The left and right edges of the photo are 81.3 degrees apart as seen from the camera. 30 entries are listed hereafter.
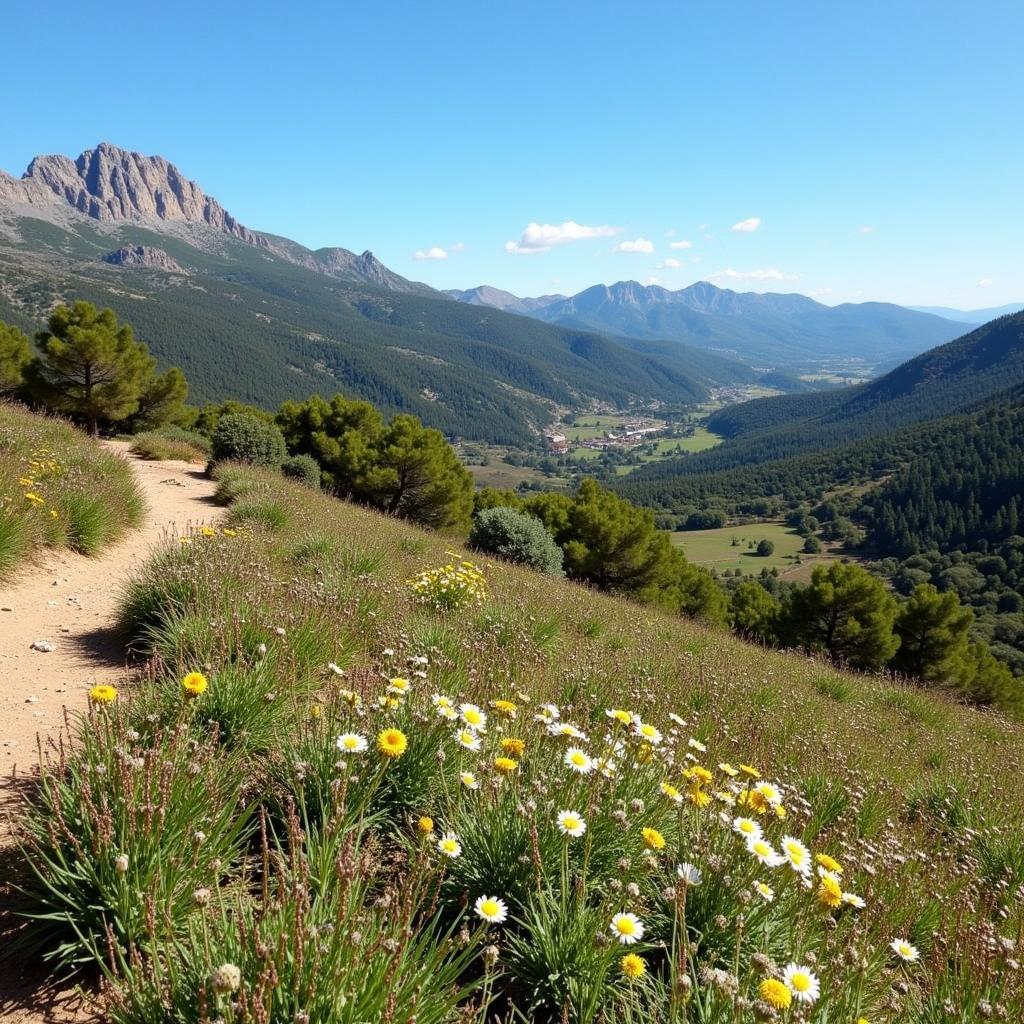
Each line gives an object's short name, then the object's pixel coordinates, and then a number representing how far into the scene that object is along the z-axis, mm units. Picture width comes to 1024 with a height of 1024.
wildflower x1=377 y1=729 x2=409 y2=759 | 2425
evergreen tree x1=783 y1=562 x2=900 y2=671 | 24328
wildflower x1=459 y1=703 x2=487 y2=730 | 2864
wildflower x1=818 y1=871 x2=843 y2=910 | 2189
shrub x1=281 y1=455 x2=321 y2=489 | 21500
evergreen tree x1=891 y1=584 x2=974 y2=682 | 24719
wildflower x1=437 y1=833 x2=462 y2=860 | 2152
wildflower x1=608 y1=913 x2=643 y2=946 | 1876
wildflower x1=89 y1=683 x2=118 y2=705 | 2455
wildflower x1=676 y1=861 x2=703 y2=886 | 1929
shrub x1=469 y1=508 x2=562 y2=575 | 18469
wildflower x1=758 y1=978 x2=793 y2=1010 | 1531
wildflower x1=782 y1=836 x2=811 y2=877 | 2299
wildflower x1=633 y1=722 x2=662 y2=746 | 2861
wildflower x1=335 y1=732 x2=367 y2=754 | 2445
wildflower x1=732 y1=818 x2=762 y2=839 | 2424
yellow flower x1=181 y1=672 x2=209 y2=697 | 2617
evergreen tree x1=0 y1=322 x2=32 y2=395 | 27828
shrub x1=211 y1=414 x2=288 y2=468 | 21031
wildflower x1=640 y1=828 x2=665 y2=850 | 2289
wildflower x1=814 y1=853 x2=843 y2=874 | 2547
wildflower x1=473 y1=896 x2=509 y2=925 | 1851
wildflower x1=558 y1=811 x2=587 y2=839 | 2186
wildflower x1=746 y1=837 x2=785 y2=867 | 2197
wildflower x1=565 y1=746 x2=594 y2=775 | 2535
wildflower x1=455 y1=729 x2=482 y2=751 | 2859
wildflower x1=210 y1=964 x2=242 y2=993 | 1214
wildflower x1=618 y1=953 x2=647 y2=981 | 1790
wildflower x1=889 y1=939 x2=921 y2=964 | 2104
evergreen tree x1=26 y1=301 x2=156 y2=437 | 25578
